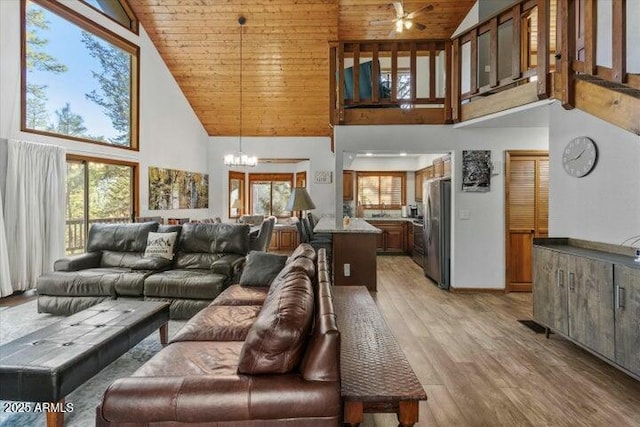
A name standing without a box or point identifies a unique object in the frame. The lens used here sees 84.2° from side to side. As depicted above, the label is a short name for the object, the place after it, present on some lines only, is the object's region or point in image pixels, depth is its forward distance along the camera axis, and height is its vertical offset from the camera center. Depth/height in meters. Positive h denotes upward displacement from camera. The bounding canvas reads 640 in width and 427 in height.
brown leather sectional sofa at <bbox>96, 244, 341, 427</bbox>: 1.39 -0.72
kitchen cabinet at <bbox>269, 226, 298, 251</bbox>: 9.56 -0.84
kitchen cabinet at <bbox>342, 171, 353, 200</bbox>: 8.59 +0.56
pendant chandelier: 7.24 +0.99
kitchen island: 4.96 -0.71
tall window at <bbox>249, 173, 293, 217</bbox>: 11.12 +0.48
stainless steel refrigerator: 5.21 -0.37
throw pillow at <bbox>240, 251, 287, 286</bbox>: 3.47 -0.60
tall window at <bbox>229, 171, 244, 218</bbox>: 10.08 +0.42
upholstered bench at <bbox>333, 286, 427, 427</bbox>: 1.44 -0.74
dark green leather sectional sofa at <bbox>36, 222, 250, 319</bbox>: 3.82 -0.73
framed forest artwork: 7.10 +0.42
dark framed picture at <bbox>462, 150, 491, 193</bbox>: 5.01 +0.53
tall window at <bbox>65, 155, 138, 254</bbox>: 5.58 +0.24
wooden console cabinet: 2.42 -0.71
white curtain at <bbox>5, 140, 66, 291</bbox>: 4.61 -0.01
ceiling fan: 5.33 +2.90
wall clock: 3.26 +0.49
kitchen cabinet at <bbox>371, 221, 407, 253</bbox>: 8.30 -0.73
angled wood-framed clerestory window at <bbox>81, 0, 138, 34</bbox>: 5.90 +3.45
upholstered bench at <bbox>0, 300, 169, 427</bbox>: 1.85 -0.84
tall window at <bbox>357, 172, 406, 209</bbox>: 9.00 +0.48
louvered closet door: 4.98 -0.03
